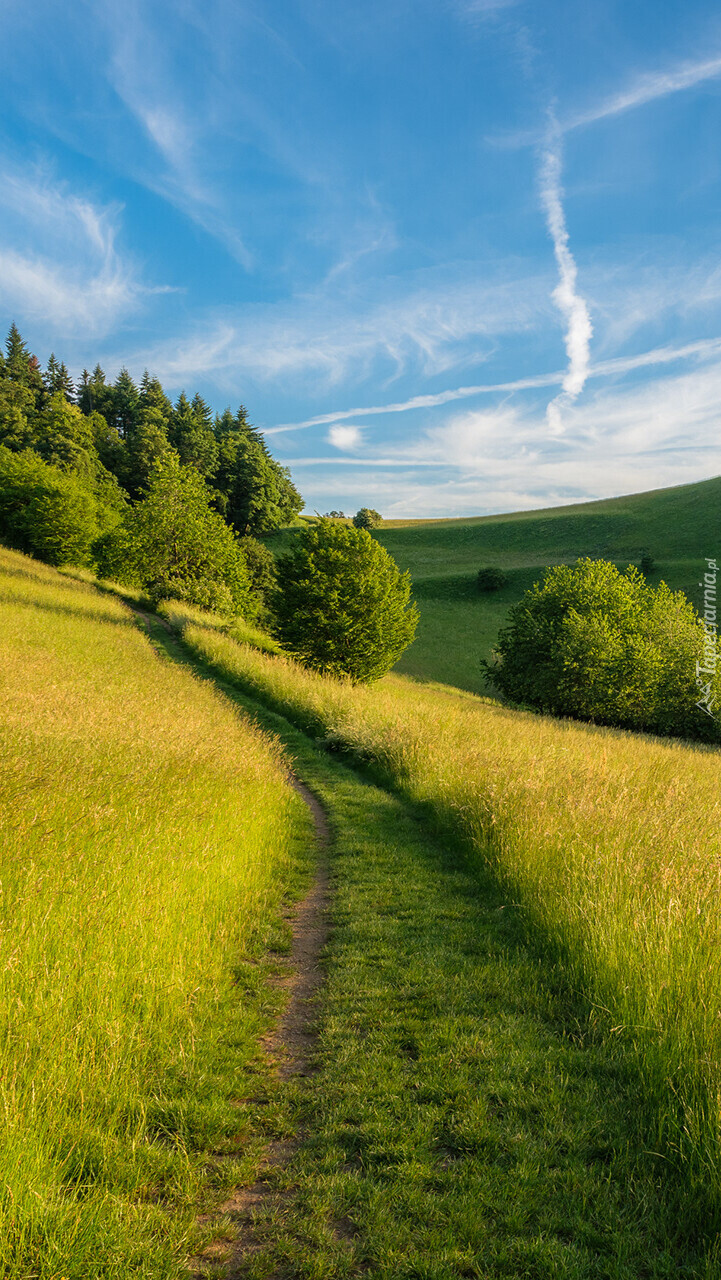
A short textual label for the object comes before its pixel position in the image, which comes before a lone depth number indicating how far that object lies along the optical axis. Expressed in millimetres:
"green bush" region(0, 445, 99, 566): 52406
